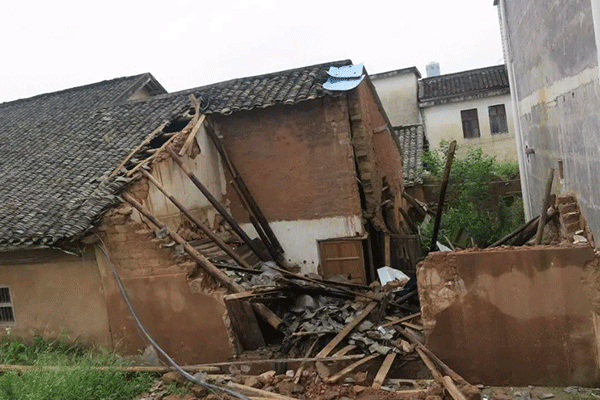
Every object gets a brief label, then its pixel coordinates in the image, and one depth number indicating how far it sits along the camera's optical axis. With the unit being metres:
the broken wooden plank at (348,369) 7.45
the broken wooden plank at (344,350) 8.02
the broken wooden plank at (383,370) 7.23
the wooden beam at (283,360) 7.75
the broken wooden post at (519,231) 9.05
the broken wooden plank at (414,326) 8.24
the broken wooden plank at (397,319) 8.54
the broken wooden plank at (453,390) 6.36
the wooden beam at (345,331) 8.09
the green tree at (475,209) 15.26
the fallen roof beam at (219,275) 8.95
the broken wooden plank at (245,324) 8.87
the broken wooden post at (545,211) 8.18
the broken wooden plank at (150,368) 8.38
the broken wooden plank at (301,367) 7.53
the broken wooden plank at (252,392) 7.00
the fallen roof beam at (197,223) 10.04
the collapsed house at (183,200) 9.31
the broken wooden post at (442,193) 9.70
